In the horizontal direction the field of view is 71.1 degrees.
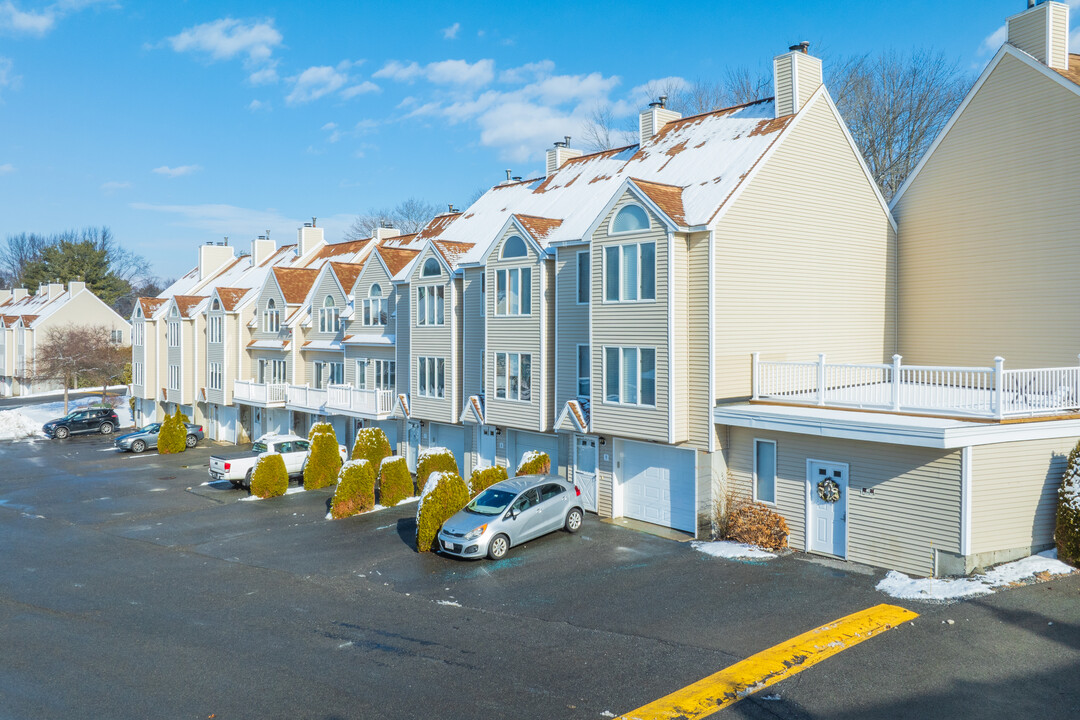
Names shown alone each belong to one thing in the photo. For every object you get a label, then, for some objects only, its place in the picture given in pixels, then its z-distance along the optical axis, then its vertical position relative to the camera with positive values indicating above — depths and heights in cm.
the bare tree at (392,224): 7775 +1314
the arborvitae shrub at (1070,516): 1499 -341
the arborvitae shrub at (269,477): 2702 -455
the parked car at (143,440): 4041 -483
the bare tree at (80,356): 5938 -42
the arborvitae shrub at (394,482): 2456 -434
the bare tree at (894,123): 3362 +1012
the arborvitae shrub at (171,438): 3991 -464
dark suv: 4756 -469
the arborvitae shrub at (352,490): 2350 -439
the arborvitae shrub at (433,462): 2475 -375
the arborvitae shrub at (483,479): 2145 -374
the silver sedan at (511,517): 1811 -423
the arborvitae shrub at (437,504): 1941 -408
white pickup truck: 2858 -419
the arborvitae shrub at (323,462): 2836 -428
